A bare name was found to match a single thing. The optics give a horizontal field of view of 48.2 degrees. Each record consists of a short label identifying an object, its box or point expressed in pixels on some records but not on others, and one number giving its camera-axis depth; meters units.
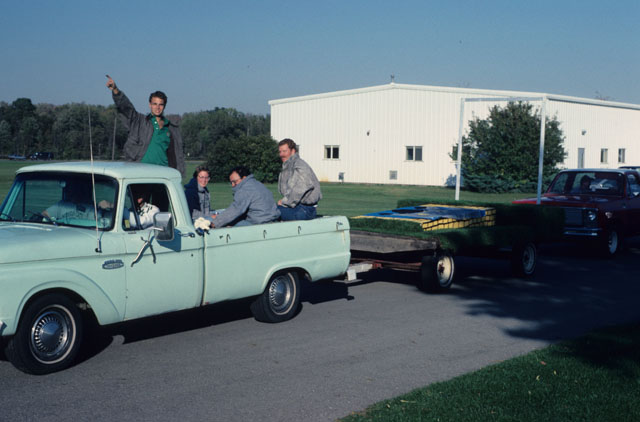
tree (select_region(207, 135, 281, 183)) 47.69
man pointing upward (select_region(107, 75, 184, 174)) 8.96
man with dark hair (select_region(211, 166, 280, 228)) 8.83
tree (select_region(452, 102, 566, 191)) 39.44
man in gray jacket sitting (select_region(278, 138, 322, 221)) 9.85
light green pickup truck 6.08
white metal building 45.09
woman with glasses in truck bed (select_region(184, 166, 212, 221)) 10.29
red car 15.26
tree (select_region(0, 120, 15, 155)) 103.94
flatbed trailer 10.45
